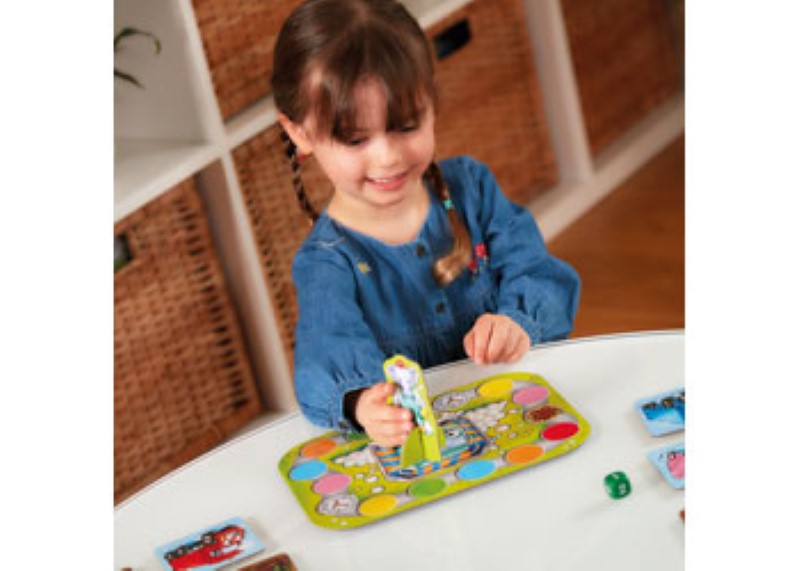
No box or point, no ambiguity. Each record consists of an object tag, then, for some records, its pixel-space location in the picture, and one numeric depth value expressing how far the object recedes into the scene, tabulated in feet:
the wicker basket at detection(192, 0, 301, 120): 8.43
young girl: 5.76
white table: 4.78
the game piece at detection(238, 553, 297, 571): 4.88
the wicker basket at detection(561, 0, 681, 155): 12.13
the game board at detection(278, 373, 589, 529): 5.07
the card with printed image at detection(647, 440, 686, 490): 4.91
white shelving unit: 8.01
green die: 4.90
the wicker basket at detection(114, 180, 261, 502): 8.32
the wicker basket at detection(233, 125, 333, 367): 8.80
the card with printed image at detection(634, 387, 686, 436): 5.13
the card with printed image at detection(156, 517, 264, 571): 4.97
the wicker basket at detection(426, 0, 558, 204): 10.84
